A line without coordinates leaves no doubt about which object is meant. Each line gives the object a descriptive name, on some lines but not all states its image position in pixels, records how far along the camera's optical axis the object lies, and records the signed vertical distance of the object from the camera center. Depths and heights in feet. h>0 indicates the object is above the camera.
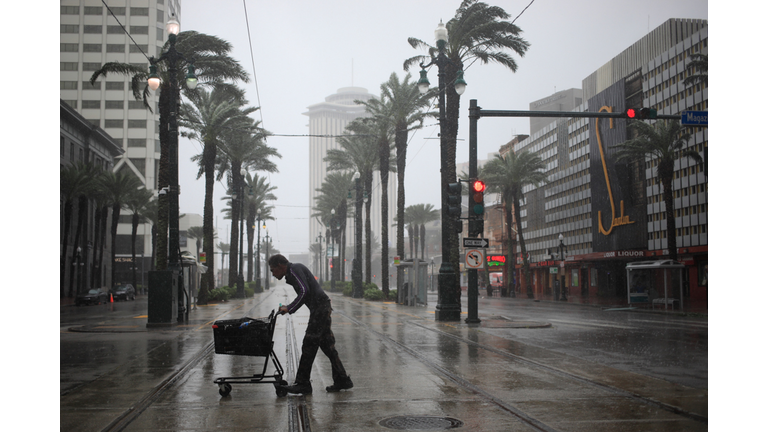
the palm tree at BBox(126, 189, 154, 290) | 205.20 +16.33
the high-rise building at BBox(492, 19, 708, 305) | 125.18 +16.13
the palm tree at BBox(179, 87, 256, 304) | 119.96 +24.31
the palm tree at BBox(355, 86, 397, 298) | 133.59 +25.08
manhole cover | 20.38 -5.49
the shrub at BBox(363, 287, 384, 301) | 144.77 -9.46
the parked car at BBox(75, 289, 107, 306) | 139.85 -9.51
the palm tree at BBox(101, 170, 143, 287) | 176.45 +18.39
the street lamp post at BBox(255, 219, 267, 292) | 248.89 -4.21
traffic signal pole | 62.23 +5.90
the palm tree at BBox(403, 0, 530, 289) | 91.30 +30.46
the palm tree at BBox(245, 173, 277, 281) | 206.49 +17.39
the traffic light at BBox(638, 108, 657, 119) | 55.31 +11.80
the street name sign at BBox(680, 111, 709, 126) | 45.50 +9.31
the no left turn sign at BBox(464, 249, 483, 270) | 64.54 -0.72
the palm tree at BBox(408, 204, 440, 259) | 293.02 +16.87
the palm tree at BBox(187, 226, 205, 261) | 341.82 +11.60
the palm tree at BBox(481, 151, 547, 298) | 182.80 +22.04
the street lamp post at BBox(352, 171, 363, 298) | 165.99 -2.50
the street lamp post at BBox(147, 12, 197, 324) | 65.41 +9.10
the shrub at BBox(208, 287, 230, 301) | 130.93 -8.36
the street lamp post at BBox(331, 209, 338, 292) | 226.05 +7.56
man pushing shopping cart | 25.52 -2.52
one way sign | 63.10 +0.95
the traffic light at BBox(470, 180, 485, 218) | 59.11 +5.03
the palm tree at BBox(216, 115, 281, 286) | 136.67 +22.74
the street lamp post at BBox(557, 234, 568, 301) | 160.23 -9.33
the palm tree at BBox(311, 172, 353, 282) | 214.69 +19.97
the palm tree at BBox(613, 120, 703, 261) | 110.22 +18.91
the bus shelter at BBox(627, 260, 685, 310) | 105.61 -6.10
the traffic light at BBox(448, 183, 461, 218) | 62.13 +5.01
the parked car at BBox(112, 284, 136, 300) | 173.47 -10.44
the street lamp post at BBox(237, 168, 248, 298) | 157.89 -8.01
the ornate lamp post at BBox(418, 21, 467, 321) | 70.95 +1.01
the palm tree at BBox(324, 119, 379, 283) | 152.66 +24.58
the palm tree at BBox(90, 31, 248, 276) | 78.63 +26.75
